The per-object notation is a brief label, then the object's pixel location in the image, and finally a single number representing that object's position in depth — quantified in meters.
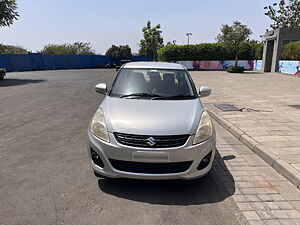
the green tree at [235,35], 25.62
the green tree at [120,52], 50.40
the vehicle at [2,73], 18.94
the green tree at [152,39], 54.22
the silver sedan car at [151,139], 2.71
